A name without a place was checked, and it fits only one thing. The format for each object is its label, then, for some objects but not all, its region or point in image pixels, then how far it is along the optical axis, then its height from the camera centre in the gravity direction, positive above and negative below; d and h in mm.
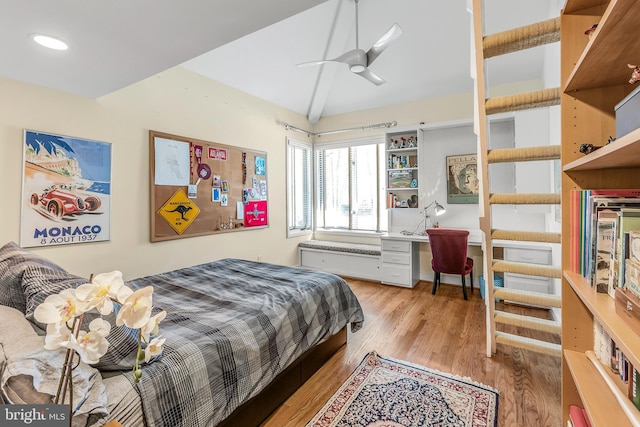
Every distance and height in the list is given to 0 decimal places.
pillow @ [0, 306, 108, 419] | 811 -465
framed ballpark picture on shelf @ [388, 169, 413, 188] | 4582 +600
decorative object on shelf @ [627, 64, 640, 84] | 810 +394
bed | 1133 -640
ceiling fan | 2672 +1577
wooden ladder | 1464 +288
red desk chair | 3497 -440
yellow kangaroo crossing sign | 3213 +57
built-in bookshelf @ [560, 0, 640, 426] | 876 +251
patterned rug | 1648 -1146
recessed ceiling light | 1649 +1020
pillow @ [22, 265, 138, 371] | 1104 -389
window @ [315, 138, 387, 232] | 5016 +550
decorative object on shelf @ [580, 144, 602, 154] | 1101 +259
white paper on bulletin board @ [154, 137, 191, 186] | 3123 +600
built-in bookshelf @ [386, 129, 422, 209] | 4539 +731
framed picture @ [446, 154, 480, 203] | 4203 +544
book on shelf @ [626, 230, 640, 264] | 754 -80
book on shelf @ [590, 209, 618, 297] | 934 -108
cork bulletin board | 3148 +359
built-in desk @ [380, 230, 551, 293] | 4116 -591
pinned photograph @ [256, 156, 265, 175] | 4305 +754
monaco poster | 2318 +220
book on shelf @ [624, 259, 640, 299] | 739 -163
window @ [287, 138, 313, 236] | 5009 +523
